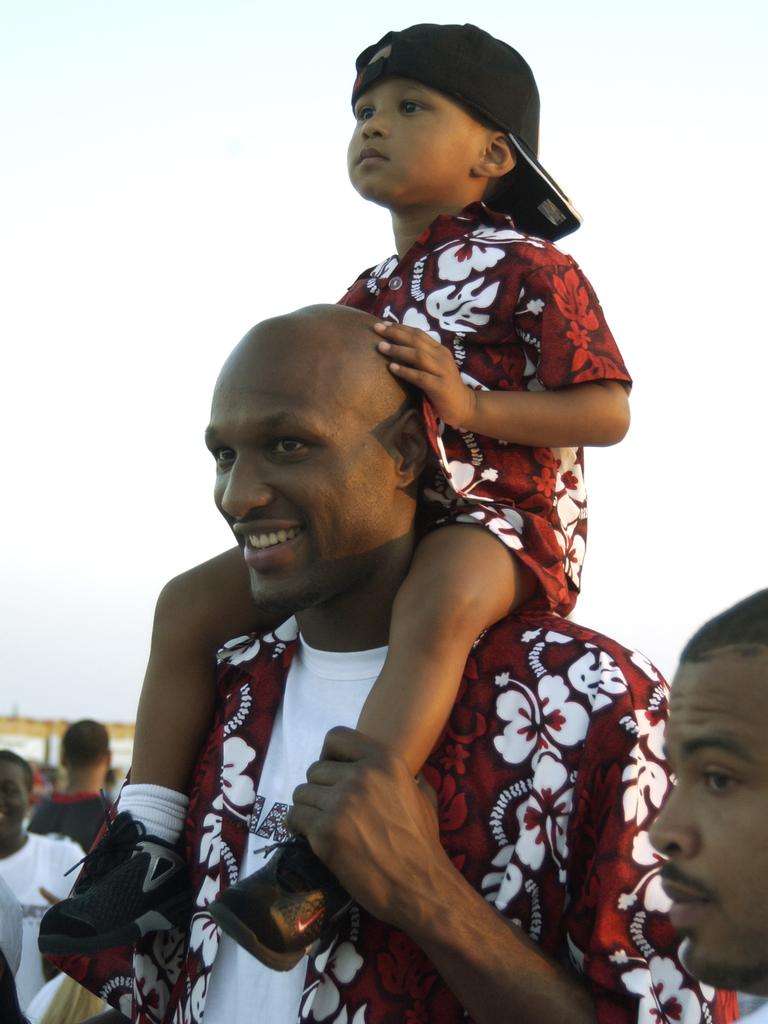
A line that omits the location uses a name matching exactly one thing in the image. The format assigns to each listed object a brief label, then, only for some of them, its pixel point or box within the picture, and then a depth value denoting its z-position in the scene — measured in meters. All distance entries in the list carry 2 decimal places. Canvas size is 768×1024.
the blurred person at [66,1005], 4.86
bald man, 2.80
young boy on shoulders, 3.01
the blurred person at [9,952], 3.80
